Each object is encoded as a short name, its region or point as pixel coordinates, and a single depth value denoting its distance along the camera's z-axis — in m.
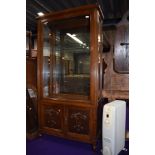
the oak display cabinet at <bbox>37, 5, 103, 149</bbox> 2.79
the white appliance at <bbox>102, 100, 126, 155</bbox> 2.37
